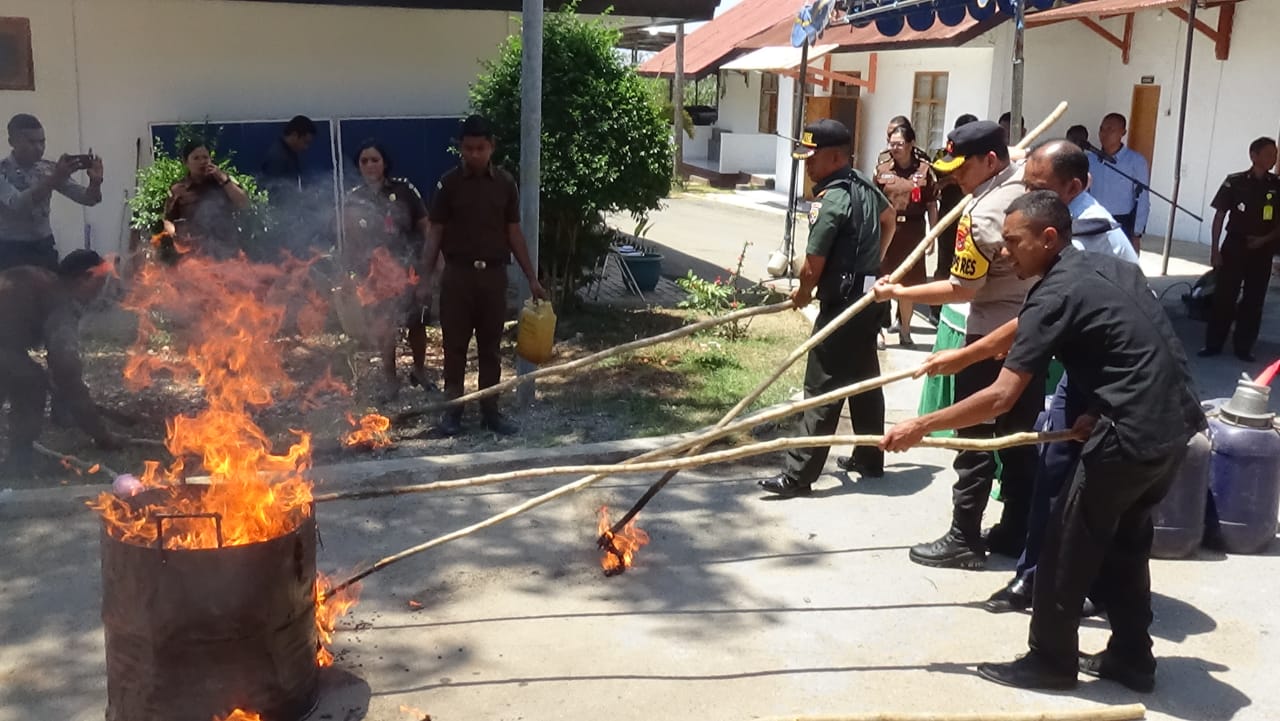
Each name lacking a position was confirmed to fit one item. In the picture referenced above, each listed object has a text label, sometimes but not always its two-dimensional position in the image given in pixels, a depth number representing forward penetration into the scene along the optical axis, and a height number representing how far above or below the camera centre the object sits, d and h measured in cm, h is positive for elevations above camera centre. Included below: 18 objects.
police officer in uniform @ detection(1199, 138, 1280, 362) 855 -64
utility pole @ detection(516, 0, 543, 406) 676 +10
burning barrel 334 -145
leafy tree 913 +13
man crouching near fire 573 -106
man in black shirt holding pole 370 -86
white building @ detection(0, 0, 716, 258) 934 +61
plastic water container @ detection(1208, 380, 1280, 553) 518 -140
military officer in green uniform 577 -60
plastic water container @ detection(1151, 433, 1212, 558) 514 -157
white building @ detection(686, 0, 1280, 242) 1434 +120
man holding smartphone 639 -35
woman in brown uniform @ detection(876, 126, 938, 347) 905 -32
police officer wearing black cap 484 -67
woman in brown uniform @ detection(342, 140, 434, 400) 735 -74
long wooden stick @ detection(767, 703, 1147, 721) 366 -182
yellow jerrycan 673 -111
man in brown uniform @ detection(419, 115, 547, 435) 664 -65
